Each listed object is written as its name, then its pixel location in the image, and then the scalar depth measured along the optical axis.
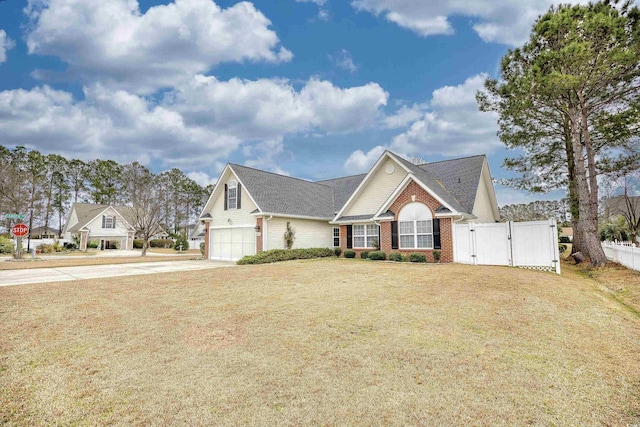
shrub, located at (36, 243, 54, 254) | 38.66
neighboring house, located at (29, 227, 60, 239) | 59.66
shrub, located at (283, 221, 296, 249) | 22.61
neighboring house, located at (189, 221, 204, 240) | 60.63
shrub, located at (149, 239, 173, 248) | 56.08
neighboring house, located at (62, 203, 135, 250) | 46.22
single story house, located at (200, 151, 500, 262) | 18.94
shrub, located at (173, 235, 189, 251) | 46.82
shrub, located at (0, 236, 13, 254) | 34.31
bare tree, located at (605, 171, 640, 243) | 30.00
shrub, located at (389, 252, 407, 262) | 19.06
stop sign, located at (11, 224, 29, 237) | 25.00
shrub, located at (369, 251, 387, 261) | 19.88
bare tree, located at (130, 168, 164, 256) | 37.38
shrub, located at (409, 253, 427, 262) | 18.36
